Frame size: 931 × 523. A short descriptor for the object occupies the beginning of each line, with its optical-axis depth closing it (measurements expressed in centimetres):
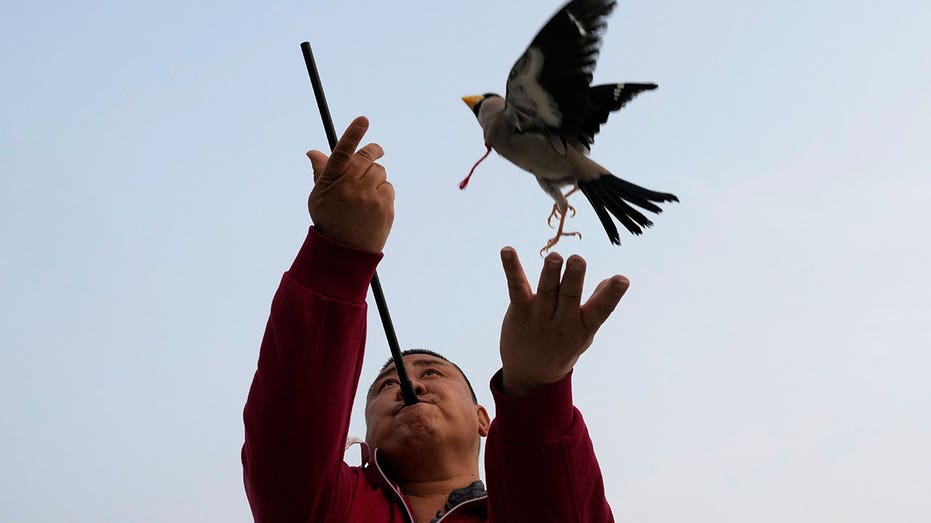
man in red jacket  274
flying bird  256
